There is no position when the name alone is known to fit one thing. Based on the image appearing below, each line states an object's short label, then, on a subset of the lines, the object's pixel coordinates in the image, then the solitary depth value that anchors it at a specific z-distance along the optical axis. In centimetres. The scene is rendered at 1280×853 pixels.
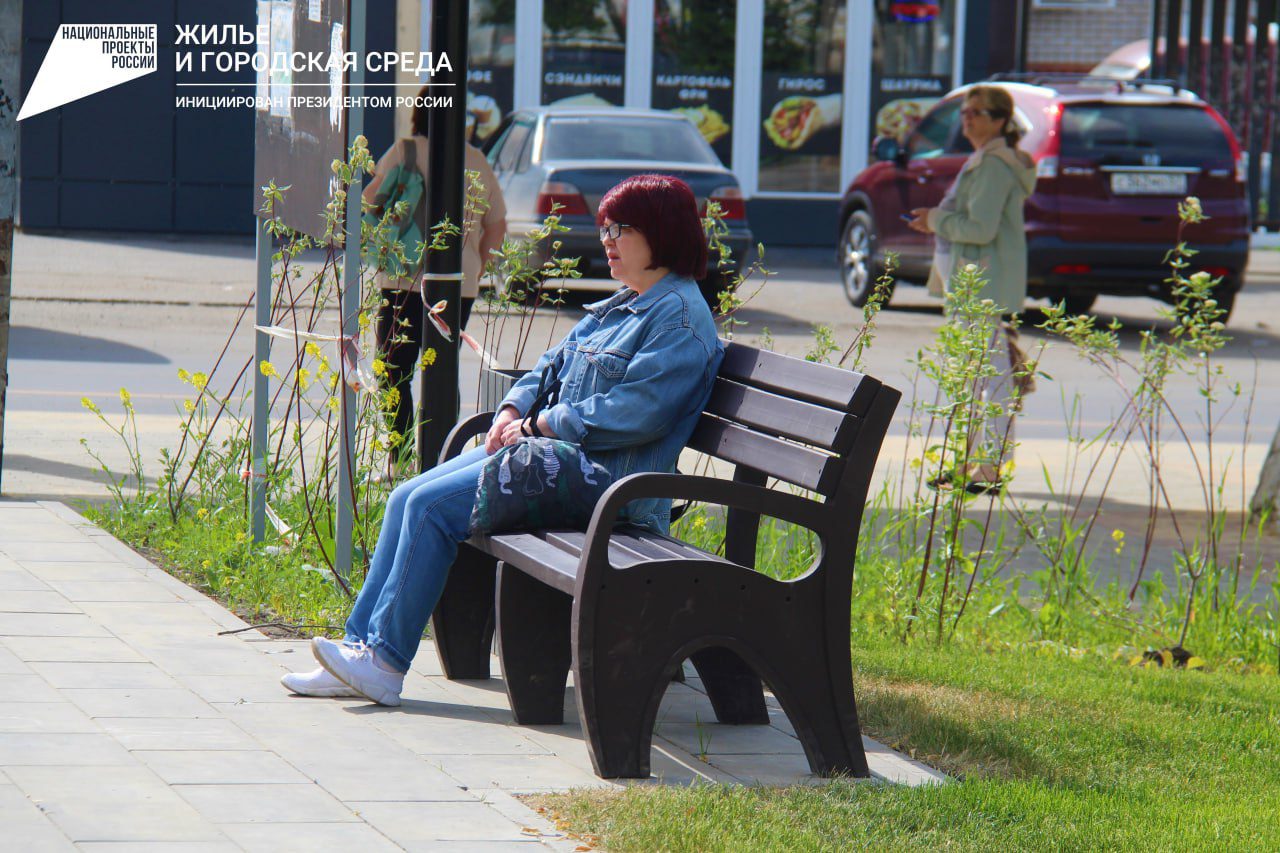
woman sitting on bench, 909
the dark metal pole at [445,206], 1140
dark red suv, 3111
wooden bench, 815
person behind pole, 1565
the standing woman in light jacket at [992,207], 1739
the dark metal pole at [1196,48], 5816
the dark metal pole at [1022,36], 5112
